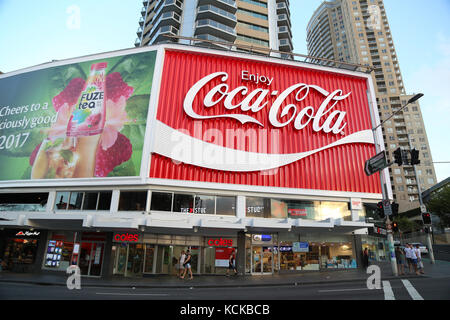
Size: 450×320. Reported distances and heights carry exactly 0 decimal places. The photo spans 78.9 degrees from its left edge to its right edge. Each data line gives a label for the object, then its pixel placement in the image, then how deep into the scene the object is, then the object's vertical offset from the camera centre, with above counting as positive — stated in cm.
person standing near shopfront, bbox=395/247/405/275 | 1862 -9
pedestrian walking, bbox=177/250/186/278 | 2030 -74
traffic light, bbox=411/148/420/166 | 1513 +516
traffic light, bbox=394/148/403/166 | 1566 +538
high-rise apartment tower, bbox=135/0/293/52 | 4922 +4158
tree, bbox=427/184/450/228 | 4200 +734
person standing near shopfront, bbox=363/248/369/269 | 2405 -49
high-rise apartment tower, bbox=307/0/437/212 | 8569 +7056
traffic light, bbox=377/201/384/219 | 1805 +284
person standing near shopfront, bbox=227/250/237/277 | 2203 -83
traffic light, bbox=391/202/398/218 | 1700 +272
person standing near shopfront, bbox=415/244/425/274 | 1784 -44
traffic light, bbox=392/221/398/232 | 1783 +171
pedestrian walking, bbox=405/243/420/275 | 1781 -2
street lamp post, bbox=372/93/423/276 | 1803 +95
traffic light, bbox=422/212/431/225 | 2242 +288
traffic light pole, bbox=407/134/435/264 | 2558 +64
